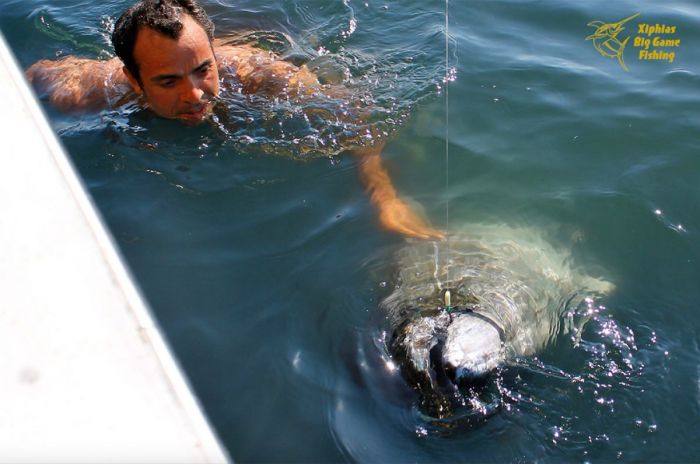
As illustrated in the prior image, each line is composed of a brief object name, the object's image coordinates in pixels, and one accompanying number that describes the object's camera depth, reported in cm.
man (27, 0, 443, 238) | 374
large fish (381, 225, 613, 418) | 243
